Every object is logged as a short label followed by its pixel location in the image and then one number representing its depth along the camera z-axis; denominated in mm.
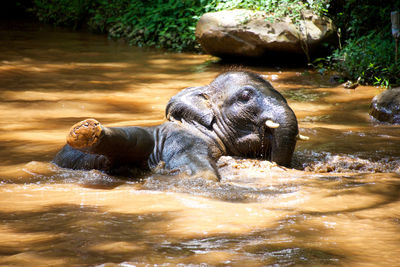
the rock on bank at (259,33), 23203
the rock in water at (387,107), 14742
